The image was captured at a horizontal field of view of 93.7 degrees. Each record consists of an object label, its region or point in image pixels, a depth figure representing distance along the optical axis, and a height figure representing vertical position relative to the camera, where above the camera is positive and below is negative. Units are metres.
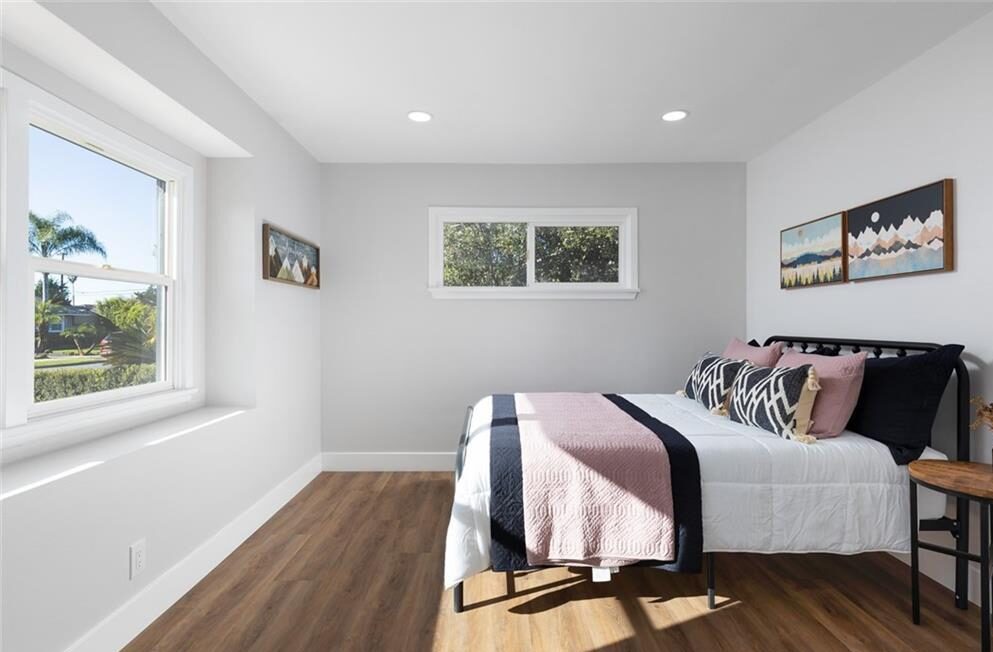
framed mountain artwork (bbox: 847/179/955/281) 2.14 +0.45
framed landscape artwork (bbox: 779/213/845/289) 2.81 +0.46
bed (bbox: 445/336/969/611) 1.94 -0.74
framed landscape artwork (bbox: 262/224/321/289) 2.88 +0.46
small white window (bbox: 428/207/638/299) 3.85 +0.60
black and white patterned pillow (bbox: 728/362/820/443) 2.13 -0.37
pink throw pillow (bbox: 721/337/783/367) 2.75 -0.18
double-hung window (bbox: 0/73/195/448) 1.65 +0.25
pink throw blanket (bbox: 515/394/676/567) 1.88 -0.74
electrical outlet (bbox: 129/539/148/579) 1.83 -0.92
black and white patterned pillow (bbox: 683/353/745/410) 2.63 -0.34
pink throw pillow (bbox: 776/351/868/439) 2.13 -0.34
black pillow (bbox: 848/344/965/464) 1.98 -0.34
